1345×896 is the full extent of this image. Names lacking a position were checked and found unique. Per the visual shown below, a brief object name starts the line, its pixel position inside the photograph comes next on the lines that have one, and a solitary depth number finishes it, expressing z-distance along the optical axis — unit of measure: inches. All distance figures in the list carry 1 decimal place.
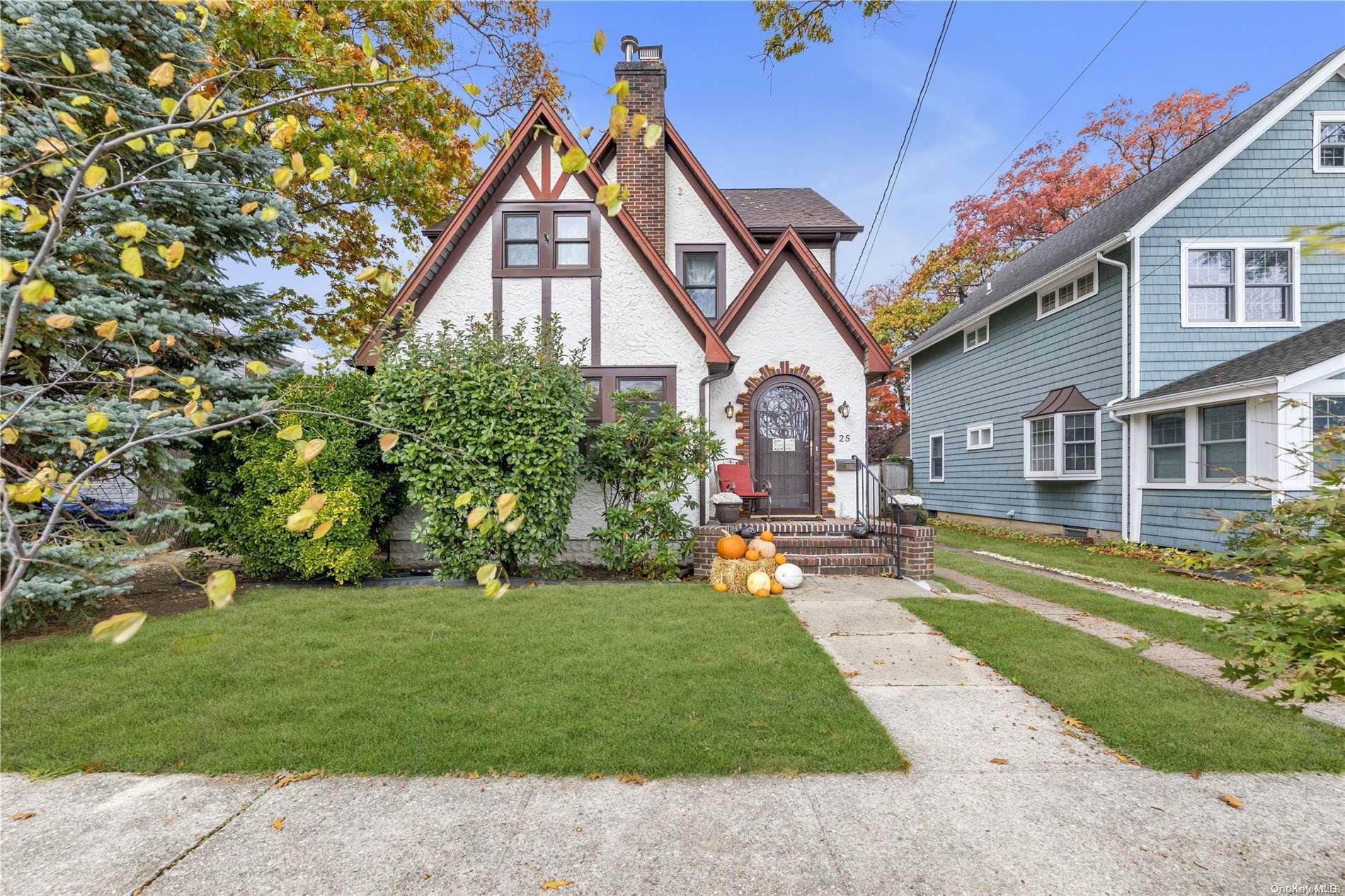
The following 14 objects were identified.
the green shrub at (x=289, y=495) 286.2
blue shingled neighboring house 367.6
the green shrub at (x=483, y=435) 284.8
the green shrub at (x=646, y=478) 313.3
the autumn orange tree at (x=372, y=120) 394.0
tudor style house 362.0
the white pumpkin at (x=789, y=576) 289.1
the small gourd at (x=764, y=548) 295.1
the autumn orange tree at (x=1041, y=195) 793.6
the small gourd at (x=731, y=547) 297.1
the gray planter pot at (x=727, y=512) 334.6
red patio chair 377.1
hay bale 287.1
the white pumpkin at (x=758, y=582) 278.5
